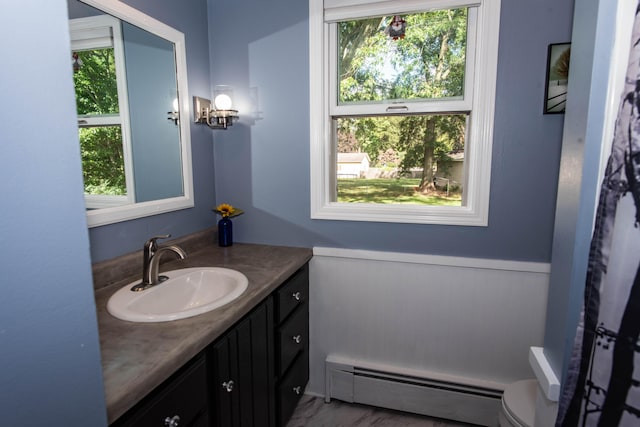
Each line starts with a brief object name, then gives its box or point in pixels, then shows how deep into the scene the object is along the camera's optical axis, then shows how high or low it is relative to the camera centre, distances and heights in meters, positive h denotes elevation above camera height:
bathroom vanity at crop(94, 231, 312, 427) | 0.83 -0.59
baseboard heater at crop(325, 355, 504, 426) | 1.82 -1.29
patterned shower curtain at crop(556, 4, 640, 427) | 0.59 -0.24
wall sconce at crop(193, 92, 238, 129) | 1.90 +0.25
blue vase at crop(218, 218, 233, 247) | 2.01 -0.44
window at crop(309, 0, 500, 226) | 1.72 +0.25
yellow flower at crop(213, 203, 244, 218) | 1.97 -0.31
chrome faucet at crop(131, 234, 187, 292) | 1.36 -0.42
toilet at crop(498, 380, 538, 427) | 1.34 -1.00
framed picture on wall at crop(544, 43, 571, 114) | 1.55 +0.36
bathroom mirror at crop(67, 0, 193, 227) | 1.35 +0.20
